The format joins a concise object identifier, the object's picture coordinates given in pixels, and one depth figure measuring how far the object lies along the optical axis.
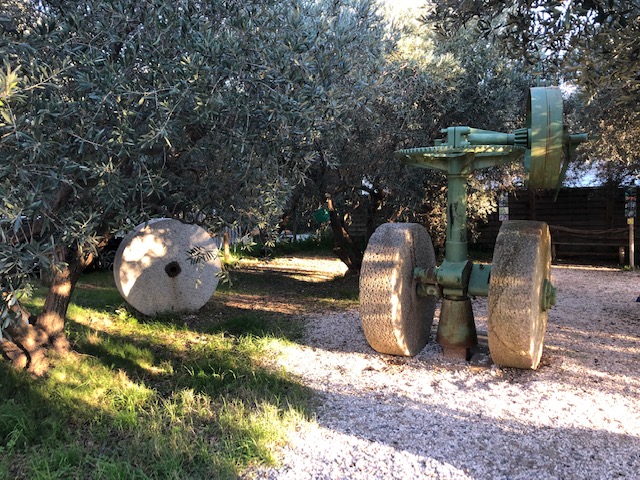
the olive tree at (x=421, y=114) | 6.53
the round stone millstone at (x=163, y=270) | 6.34
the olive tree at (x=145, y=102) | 2.46
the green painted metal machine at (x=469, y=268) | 3.76
